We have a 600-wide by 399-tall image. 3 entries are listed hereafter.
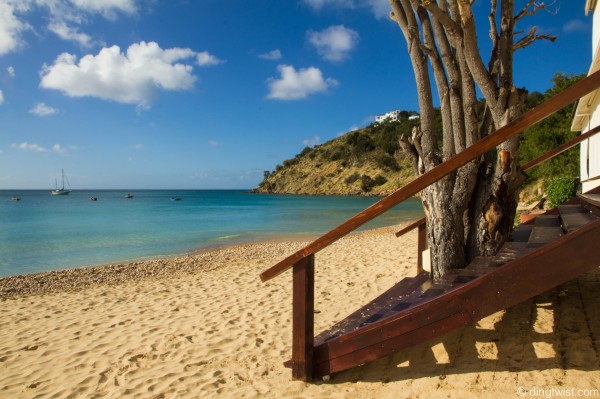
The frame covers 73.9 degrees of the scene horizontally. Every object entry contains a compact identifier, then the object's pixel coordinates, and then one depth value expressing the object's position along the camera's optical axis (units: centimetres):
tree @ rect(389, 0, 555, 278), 414
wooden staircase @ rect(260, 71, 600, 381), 238
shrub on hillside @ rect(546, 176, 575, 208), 1507
